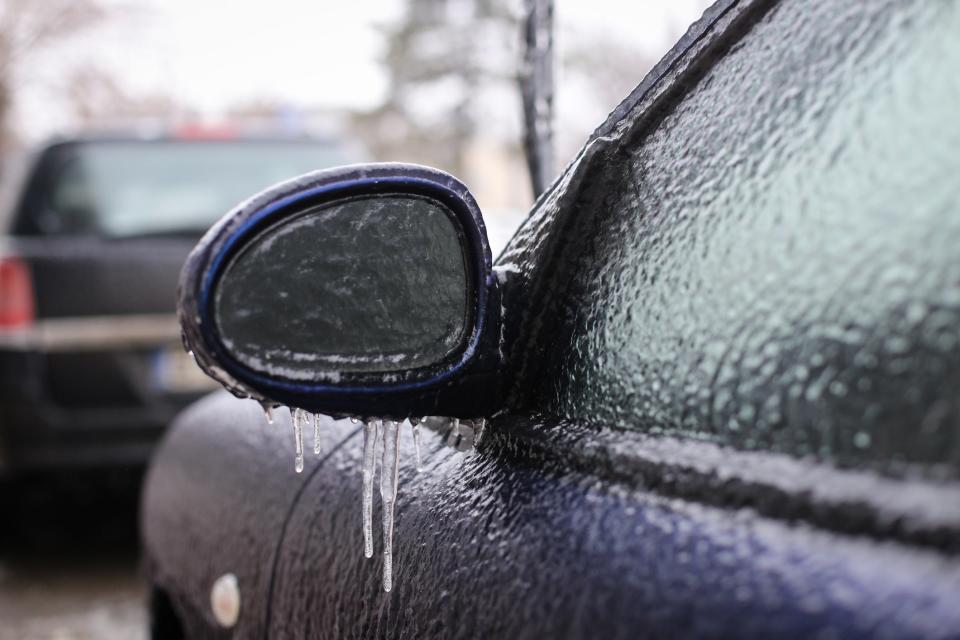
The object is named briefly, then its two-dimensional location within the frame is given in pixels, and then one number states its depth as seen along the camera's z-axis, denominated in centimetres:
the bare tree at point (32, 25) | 1884
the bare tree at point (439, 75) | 2527
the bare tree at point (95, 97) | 2008
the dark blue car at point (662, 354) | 78
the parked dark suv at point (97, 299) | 440
